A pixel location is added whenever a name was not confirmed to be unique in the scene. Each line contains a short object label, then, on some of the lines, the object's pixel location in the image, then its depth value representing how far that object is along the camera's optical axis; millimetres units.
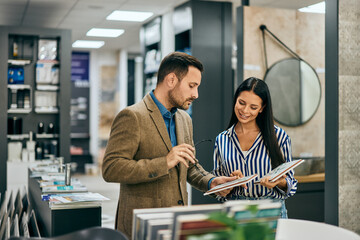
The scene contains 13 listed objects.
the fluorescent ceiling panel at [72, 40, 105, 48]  11523
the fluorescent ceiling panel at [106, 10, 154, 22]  8080
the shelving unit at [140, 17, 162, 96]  8430
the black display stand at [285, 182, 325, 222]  5078
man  2174
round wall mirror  5605
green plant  1166
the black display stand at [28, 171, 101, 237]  2903
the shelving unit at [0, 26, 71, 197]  7621
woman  2600
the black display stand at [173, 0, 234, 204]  6922
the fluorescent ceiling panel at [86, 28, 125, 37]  9820
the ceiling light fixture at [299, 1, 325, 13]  6934
